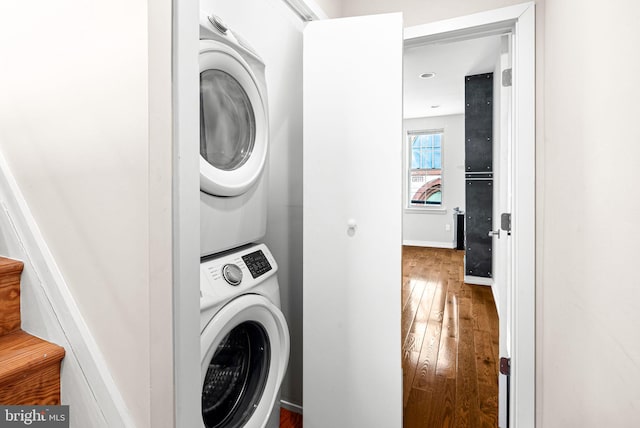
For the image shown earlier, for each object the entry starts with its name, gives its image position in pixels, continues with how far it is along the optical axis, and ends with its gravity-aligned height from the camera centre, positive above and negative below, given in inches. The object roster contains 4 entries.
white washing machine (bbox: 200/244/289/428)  42.3 -18.5
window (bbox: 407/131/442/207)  266.5 +34.8
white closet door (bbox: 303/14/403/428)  58.1 -1.7
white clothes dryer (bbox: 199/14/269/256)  43.3 +10.7
